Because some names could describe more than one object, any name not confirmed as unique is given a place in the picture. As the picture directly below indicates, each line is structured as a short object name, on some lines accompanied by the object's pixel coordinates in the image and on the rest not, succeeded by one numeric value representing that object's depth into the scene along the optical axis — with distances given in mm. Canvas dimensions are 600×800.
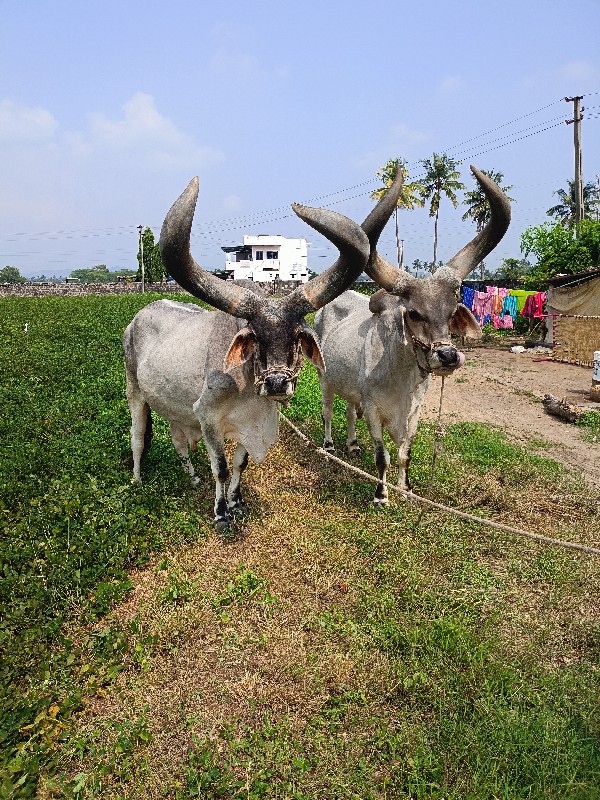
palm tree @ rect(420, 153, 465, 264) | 51250
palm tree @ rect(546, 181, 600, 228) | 61419
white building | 84688
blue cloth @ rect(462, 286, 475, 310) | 24656
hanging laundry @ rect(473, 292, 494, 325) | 23797
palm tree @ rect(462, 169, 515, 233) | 54344
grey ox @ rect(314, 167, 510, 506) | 4898
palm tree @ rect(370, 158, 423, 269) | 48906
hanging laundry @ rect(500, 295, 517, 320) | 22891
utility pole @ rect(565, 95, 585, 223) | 22391
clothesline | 21906
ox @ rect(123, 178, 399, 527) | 4379
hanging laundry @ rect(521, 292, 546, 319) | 21580
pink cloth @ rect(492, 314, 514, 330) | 23702
